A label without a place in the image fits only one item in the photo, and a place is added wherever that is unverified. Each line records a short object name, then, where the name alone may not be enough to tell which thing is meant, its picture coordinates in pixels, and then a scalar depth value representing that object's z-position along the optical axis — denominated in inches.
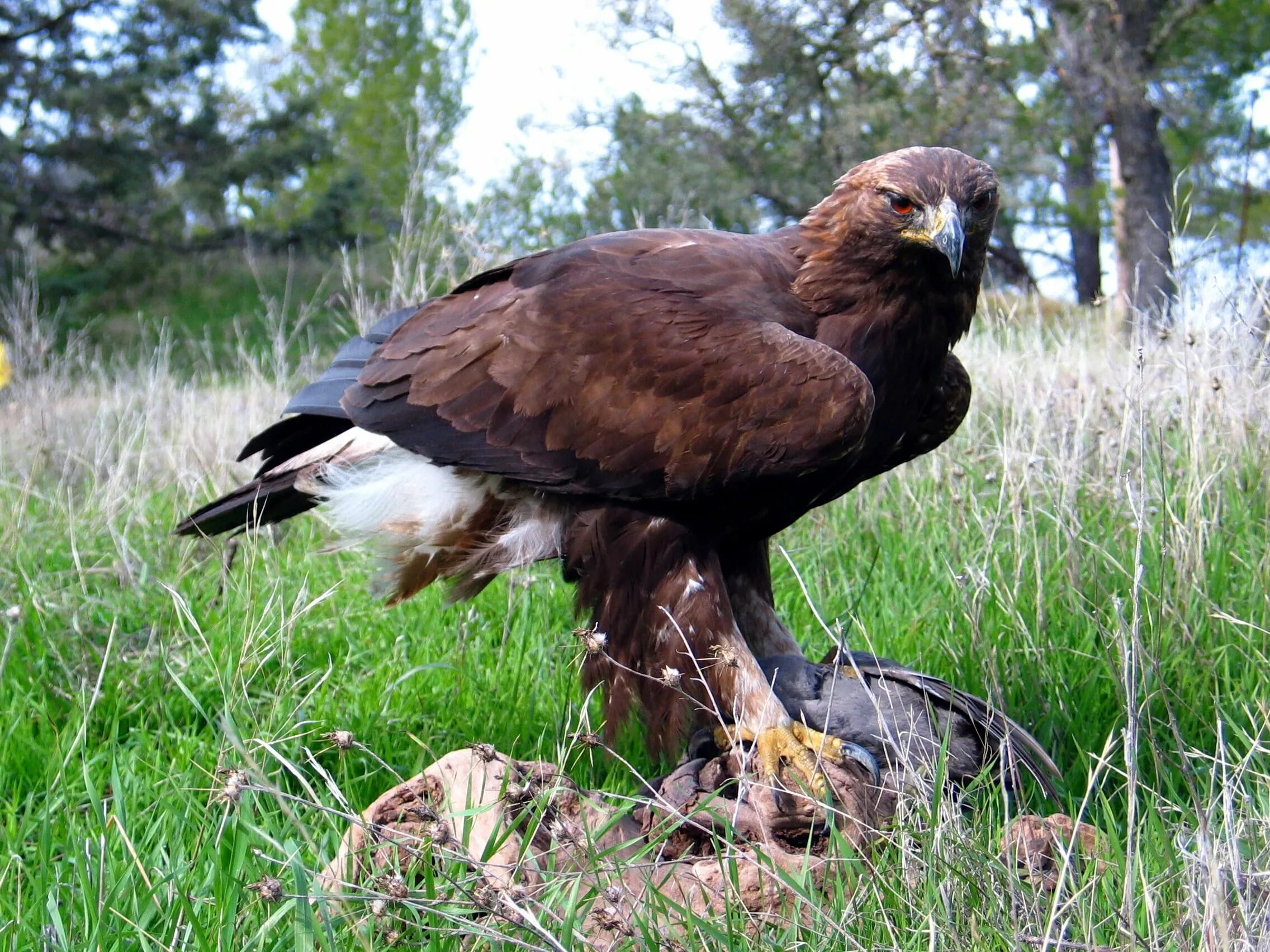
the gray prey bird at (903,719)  53.3
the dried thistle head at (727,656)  52.4
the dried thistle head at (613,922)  45.3
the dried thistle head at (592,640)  49.3
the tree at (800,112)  483.3
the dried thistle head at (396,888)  43.7
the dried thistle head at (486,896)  44.4
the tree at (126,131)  493.6
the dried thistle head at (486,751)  47.1
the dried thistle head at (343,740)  45.8
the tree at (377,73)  903.0
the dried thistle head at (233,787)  44.1
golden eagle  56.8
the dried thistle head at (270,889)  43.5
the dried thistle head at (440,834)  44.6
